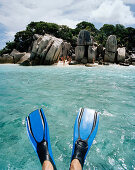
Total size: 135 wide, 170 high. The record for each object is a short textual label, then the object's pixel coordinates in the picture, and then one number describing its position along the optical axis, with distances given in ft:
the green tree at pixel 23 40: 109.70
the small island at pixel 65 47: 64.69
